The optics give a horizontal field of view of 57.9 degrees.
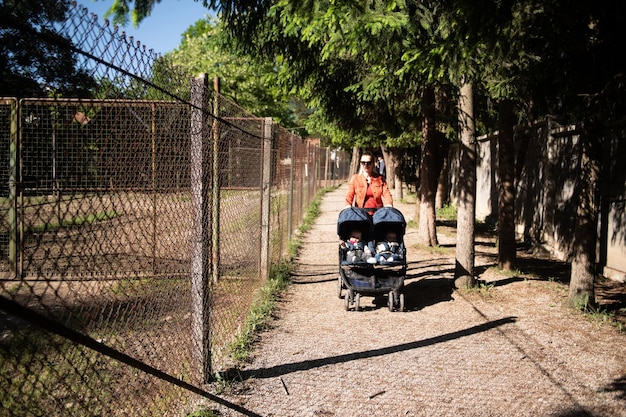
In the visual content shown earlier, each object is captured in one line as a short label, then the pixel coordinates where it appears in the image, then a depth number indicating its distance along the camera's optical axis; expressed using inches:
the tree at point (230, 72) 904.9
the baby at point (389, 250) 280.2
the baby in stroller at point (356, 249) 282.2
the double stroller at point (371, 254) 277.6
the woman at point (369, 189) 316.5
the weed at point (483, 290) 308.3
